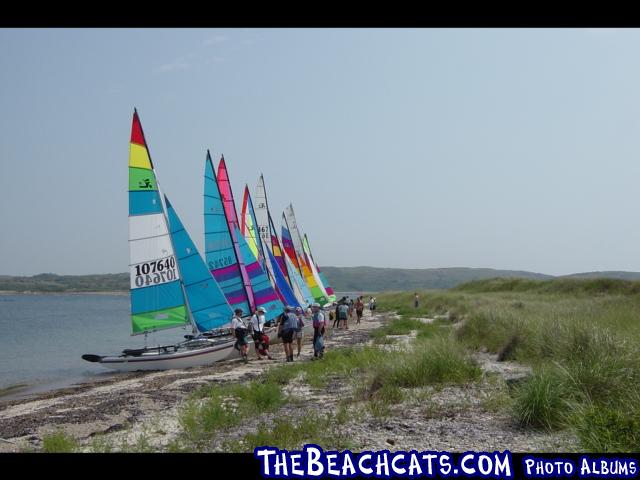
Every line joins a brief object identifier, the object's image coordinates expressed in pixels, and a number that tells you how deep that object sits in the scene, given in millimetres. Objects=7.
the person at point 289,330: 15558
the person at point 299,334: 16375
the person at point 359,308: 30844
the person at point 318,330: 15523
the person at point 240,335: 16594
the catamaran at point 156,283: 16812
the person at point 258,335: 17266
